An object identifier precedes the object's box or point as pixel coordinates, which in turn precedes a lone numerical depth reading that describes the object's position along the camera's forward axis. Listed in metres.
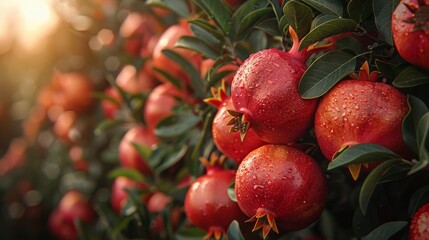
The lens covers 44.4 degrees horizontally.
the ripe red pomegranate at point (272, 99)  0.78
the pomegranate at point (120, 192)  1.52
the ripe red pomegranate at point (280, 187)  0.78
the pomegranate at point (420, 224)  0.70
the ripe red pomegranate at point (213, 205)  0.95
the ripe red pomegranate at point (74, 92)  1.92
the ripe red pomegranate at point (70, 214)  1.92
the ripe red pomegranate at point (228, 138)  0.87
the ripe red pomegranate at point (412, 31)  0.66
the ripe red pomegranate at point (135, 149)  1.44
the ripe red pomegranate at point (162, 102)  1.33
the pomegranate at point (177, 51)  1.31
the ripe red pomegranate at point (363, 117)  0.72
